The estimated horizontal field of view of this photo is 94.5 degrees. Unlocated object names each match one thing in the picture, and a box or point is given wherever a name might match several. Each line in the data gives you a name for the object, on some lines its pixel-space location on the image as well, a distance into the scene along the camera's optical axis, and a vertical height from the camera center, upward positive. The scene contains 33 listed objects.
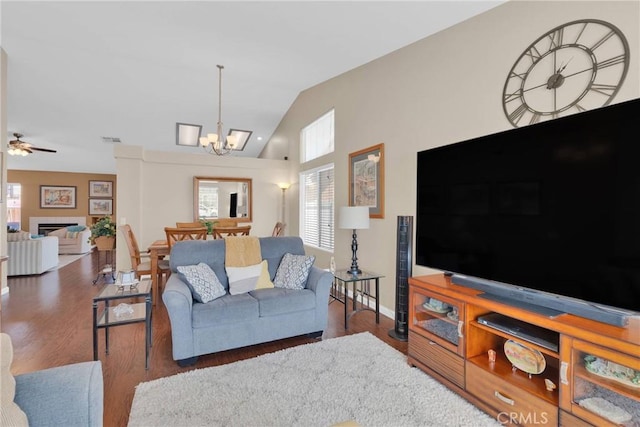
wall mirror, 6.20 +0.29
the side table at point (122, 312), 2.29 -0.88
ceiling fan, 6.16 +1.28
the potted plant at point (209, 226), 4.64 -0.23
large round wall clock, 1.74 +0.94
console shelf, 1.32 -0.84
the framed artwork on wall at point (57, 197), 10.26 +0.43
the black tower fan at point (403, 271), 2.85 -0.55
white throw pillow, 2.97 -0.69
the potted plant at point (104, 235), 5.53 -0.48
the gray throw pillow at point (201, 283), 2.65 -0.65
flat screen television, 1.39 +0.02
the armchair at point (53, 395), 1.05 -0.69
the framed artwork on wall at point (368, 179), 3.58 +0.45
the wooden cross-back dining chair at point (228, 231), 4.74 -0.31
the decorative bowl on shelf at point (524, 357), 1.64 -0.81
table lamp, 3.33 -0.05
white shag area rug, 1.79 -1.24
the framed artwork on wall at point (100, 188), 10.83 +0.78
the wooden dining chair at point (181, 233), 3.98 -0.30
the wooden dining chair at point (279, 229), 5.99 -0.35
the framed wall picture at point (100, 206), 10.84 +0.12
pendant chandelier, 4.48 +1.11
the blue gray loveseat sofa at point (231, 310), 2.40 -0.87
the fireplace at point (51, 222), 10.10 -0.46
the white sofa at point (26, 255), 5.25 -0.83
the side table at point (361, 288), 3.24 -0.96
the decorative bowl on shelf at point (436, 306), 2.19 -0.69
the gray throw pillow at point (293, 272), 3.06 -0.63
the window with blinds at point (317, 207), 4.95 +0.11
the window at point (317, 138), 4.94 +1.38
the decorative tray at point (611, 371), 1.28 -0.69
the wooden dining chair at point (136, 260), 4.14 -0.73
